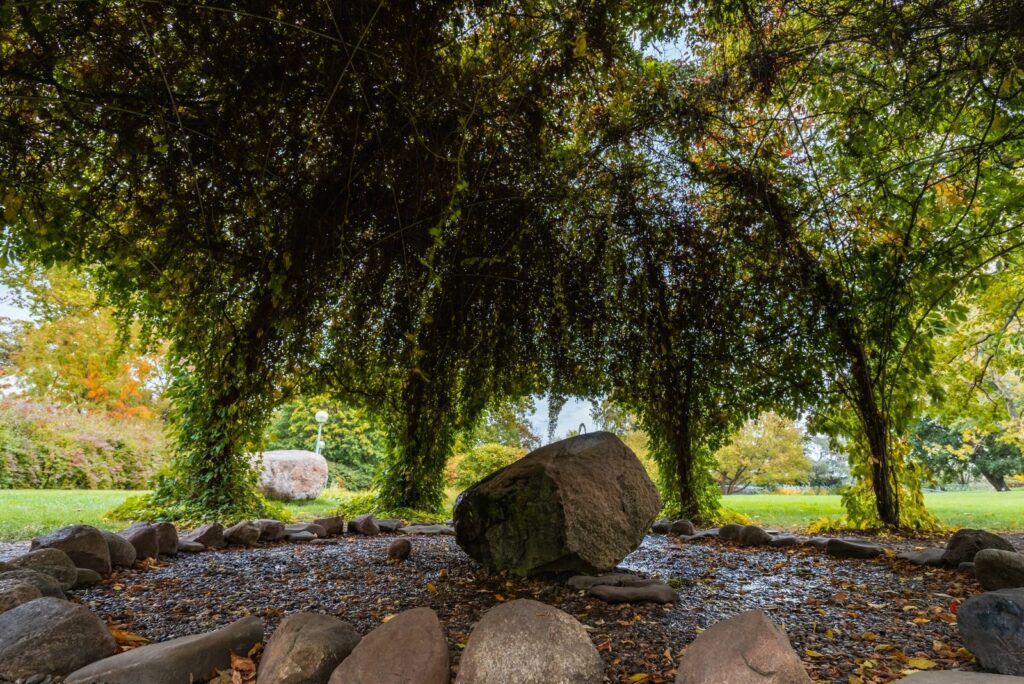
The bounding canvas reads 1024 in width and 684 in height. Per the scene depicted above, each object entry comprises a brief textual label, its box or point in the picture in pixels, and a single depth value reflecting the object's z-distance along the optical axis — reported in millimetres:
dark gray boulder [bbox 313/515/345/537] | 5328
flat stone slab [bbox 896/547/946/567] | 3627
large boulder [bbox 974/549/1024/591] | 2945
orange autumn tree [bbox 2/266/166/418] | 11250
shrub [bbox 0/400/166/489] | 11031
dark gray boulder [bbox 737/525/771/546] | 4832
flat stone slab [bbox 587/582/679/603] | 2908
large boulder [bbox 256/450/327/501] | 11445
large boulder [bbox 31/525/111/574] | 3338
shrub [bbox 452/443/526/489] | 8133
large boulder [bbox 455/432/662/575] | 3381
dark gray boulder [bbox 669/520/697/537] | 5648
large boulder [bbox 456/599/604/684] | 1875
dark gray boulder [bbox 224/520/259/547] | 4617
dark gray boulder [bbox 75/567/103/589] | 3201
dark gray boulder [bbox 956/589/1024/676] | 1952
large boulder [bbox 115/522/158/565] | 3836
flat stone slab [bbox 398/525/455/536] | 5627
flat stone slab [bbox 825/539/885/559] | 4035
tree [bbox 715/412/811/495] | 15656
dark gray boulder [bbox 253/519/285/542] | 4867
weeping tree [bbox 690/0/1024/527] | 3049
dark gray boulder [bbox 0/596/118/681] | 2051
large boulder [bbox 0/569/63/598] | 2691
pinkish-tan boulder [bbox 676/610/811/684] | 1685
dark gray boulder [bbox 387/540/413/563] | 4062
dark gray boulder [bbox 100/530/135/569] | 3594
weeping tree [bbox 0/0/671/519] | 2680
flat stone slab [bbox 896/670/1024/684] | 1699
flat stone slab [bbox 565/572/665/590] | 3170
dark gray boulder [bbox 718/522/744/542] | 5086
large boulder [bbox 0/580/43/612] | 2438
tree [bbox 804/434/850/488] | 23047
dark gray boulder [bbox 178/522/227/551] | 4439
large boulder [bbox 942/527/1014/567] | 3525
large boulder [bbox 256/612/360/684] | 1963
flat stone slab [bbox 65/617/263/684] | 1928
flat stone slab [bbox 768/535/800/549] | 4691
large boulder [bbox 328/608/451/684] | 1888
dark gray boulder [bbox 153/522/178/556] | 4027
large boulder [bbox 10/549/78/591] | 3037
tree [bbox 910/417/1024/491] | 18562
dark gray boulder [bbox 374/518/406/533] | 5730
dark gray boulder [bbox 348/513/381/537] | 5473
